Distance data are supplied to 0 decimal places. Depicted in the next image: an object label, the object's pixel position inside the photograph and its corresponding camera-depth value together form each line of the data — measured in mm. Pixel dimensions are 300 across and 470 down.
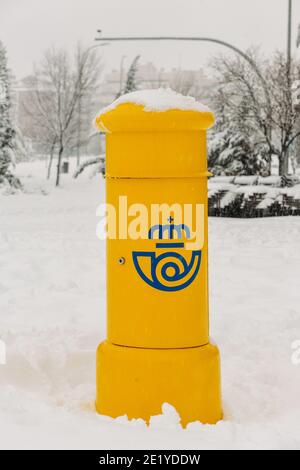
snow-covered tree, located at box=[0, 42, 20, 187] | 27112
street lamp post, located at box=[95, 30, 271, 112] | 17062
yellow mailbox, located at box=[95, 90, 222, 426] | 3176
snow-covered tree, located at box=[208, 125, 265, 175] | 22156
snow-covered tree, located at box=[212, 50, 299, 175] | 21000
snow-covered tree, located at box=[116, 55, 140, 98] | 24969
